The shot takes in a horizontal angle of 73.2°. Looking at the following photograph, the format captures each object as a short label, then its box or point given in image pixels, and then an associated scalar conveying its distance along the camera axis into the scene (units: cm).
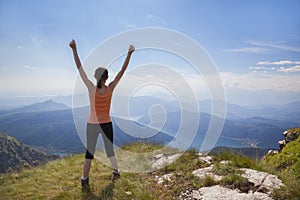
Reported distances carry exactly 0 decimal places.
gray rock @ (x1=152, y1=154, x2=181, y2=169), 675
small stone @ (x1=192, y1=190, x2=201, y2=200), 451
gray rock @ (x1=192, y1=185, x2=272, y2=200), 419
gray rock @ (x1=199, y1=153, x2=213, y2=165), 651
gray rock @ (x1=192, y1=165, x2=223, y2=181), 522
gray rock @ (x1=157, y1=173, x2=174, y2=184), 559
